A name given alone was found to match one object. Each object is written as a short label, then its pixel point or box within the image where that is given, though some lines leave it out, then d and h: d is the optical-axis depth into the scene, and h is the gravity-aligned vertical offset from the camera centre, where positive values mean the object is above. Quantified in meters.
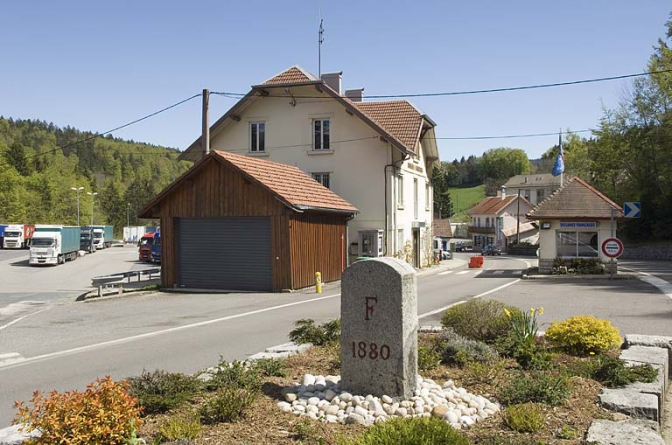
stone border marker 6.60 -1.14
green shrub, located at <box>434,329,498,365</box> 8.25 -1.75
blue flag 46.01 +4.43
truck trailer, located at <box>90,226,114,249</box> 74.56 -1.16
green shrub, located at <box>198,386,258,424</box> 5.87 -1.76
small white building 28.62 -0.03
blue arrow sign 26.75 +0.58
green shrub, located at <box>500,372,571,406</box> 6.40 -1.78
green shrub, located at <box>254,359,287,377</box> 7.76 -1.82
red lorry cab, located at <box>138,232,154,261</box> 50.88 -1.78
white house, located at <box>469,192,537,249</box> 92.81 +0.45
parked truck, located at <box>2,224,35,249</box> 68.56 -1.04
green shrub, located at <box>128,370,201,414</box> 6.11 -1.70
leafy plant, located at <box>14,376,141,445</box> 4.77 -1.51
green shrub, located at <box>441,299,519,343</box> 9.66 -1.54
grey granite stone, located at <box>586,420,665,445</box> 5.02 -1.79
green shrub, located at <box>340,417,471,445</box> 4.58 -1.60
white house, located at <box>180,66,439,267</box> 31.59 +4.41
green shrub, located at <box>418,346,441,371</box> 7.94 -1.78
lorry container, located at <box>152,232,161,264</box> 49.00 -1.96
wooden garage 23.16 -0.08
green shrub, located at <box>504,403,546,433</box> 5.58 -1.80
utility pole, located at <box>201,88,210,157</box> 24.66 +4.29
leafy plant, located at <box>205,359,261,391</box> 7.02 -1.78
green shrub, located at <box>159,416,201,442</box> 5.23 -1.76
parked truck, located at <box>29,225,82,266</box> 45.81 -1.34
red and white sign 24.14 -0.94
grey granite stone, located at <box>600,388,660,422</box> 6.04 -1.82
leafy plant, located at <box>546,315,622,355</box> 8.81 -1.64
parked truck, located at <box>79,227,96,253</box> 67.00 -1.41
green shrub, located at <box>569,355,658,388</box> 7.08 -1.78
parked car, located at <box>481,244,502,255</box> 75.50 -3.23
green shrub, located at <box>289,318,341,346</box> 9.85 -1.78
